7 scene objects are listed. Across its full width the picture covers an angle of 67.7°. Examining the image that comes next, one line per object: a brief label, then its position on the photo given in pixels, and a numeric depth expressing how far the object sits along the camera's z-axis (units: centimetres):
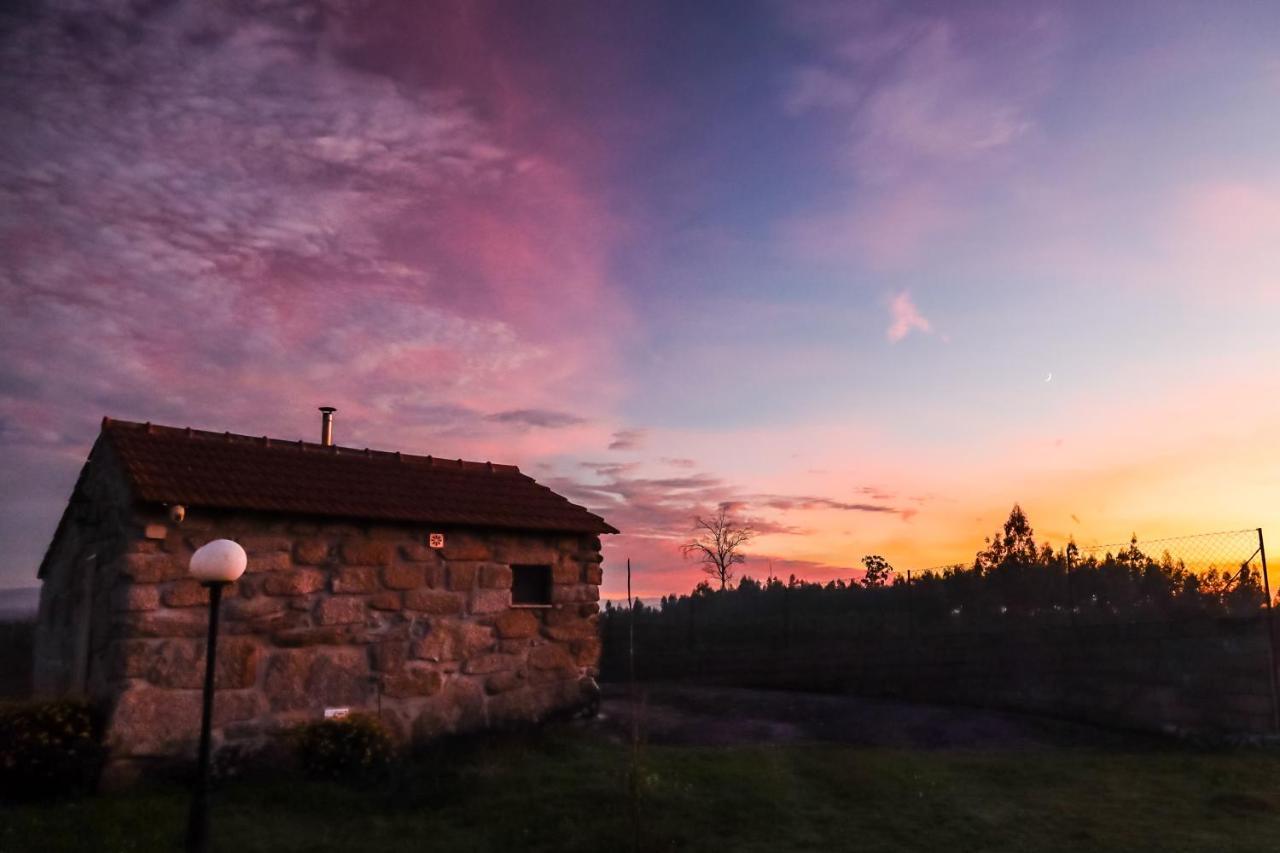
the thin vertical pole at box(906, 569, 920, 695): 1833
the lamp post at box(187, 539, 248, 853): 776
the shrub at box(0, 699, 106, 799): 961
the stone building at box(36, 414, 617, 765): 1077
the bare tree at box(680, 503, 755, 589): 3934
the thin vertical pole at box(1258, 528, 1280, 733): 1350
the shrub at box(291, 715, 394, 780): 1102
